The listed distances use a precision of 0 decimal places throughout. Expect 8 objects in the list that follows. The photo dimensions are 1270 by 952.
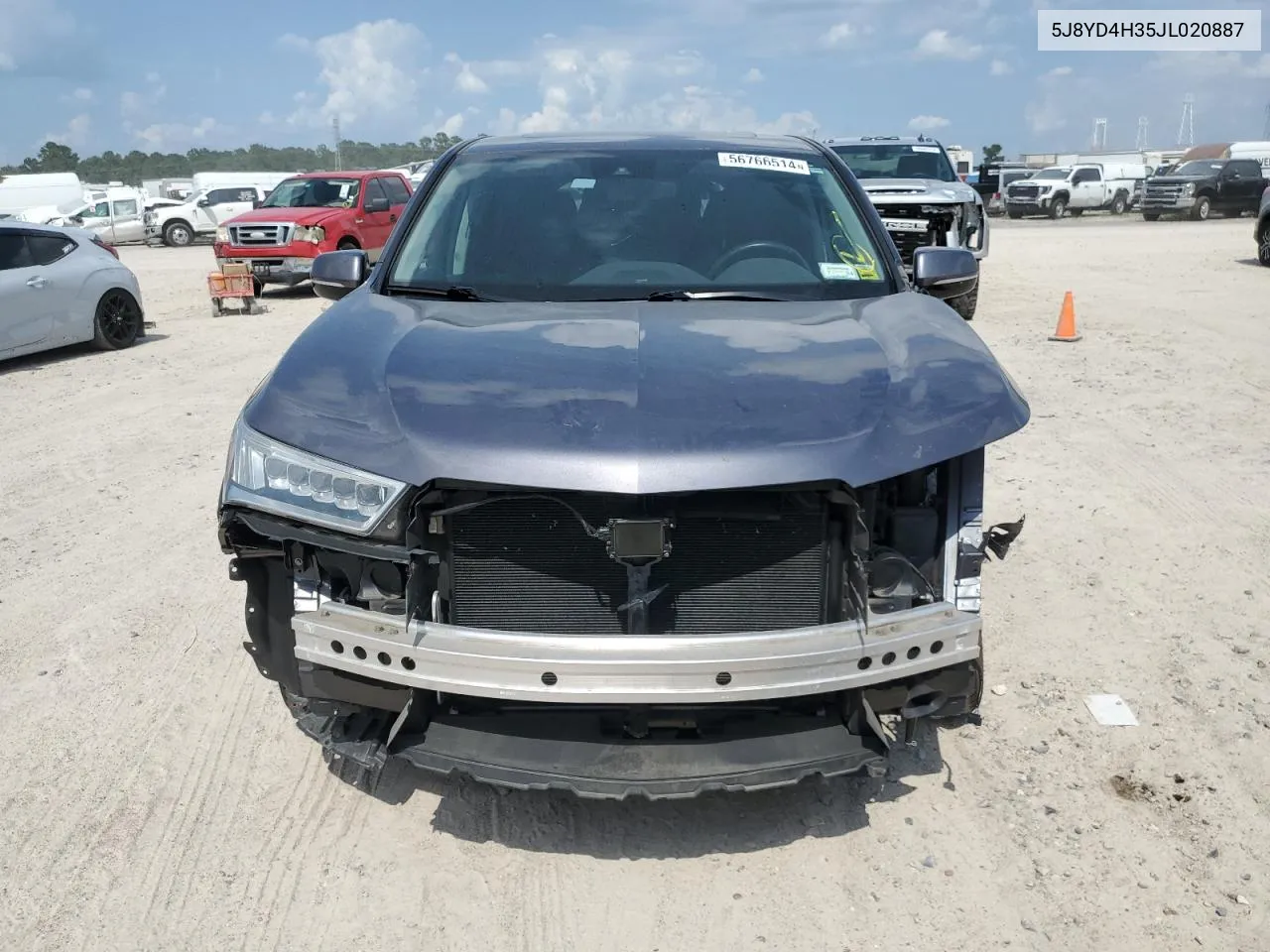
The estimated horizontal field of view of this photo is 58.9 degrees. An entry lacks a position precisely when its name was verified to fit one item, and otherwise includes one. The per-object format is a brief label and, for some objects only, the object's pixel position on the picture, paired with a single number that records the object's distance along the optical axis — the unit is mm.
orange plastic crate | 15016
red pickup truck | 16672
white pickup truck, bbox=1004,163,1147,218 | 37906
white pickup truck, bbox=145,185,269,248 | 31859
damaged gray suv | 2615
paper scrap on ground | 3758
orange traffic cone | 10953
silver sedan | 11148
